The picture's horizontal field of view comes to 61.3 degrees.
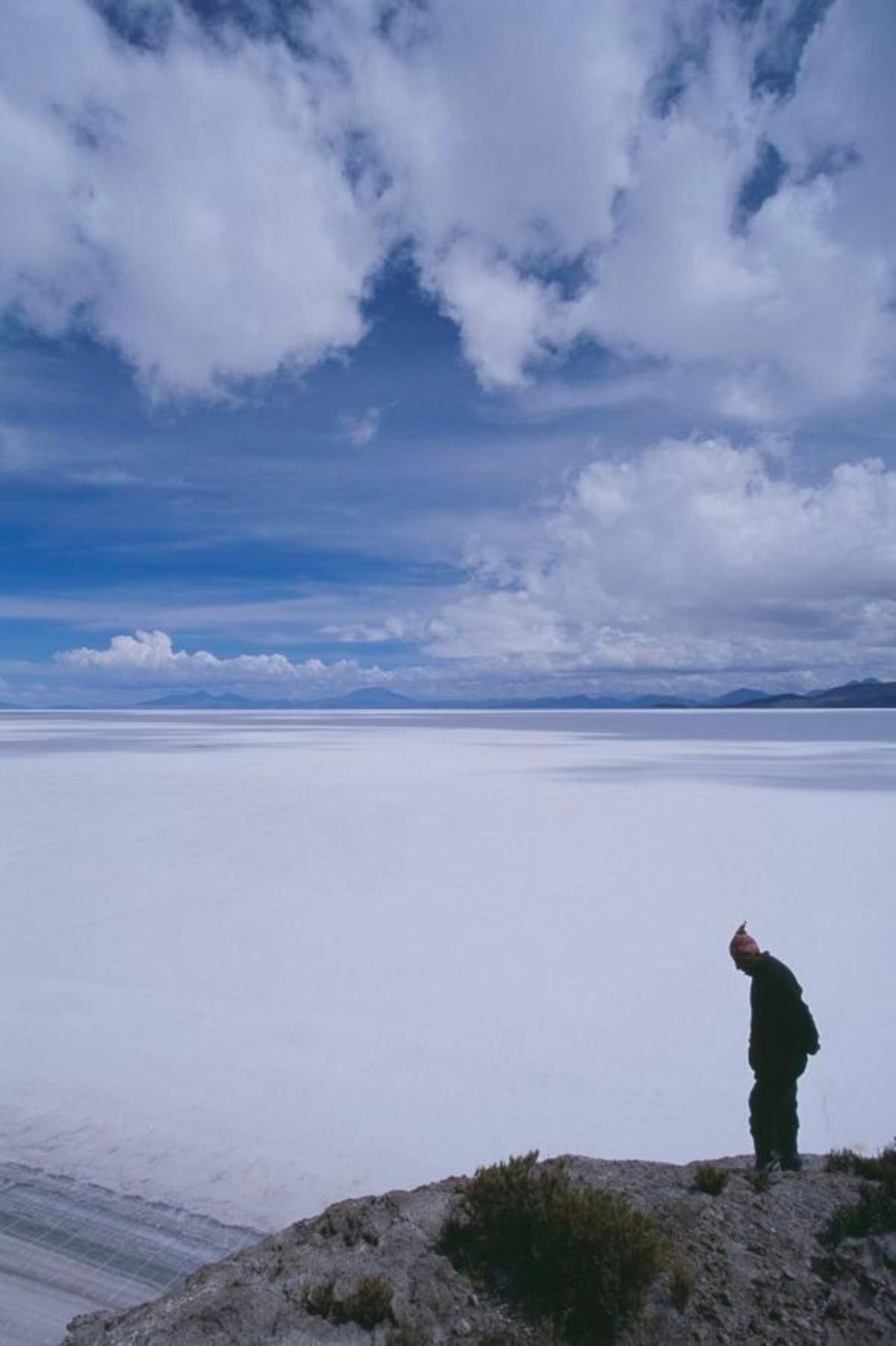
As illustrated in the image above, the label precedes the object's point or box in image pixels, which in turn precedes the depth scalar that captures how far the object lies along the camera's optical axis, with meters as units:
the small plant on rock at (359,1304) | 3.09
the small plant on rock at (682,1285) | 3.16
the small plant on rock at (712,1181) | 3.89
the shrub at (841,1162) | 4.14
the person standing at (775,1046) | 4.11
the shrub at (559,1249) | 3.12
